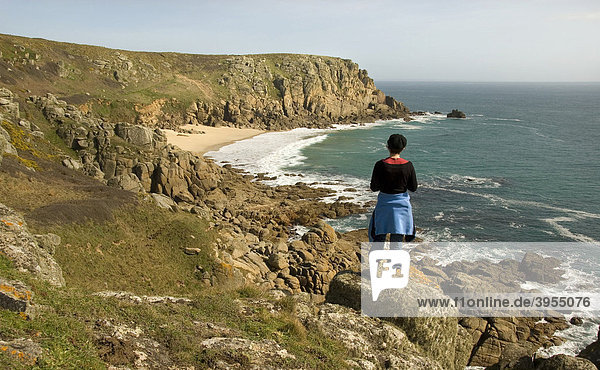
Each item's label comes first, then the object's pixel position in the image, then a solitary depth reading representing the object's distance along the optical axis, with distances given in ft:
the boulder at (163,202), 78.75
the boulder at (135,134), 124.77
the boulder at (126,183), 95.35
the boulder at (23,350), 16.70
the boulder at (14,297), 20.65
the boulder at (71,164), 95.40
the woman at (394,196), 23.70
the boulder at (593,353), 39.65
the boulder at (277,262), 71.37
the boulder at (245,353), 20.30
